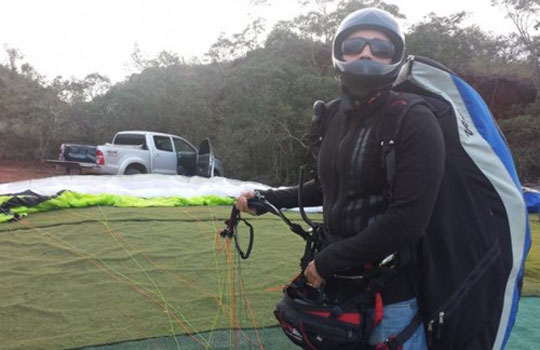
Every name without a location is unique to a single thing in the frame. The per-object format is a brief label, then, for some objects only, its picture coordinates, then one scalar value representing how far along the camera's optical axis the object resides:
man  1.07
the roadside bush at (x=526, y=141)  13.07
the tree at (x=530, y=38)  15.42
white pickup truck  10.45
